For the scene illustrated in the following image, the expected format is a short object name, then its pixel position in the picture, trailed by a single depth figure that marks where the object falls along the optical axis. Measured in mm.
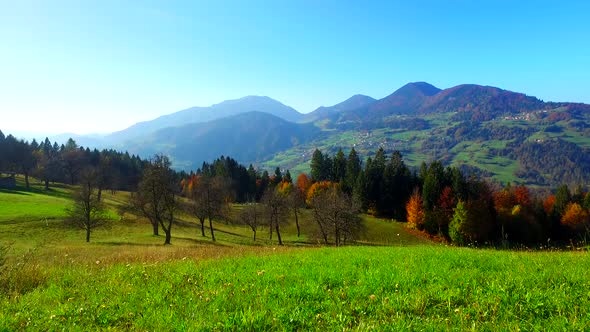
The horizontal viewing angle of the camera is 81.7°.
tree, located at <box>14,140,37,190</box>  91750
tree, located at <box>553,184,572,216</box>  90825
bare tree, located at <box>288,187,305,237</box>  66275
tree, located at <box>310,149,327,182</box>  114062
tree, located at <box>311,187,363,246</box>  53500
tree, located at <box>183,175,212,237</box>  56531
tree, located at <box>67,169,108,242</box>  49969
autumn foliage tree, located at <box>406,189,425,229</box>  80000
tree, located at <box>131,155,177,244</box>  47188
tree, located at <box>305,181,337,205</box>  96469
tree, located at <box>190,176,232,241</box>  56653
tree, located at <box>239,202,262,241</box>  59625
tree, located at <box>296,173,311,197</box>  102900
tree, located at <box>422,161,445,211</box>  82625
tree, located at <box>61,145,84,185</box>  99619
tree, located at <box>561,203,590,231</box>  80756
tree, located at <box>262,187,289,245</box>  58500
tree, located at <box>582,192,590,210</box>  88562
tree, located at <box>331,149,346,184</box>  112688
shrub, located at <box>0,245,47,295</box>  7965
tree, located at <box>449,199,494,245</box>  66125
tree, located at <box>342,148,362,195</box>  101188
